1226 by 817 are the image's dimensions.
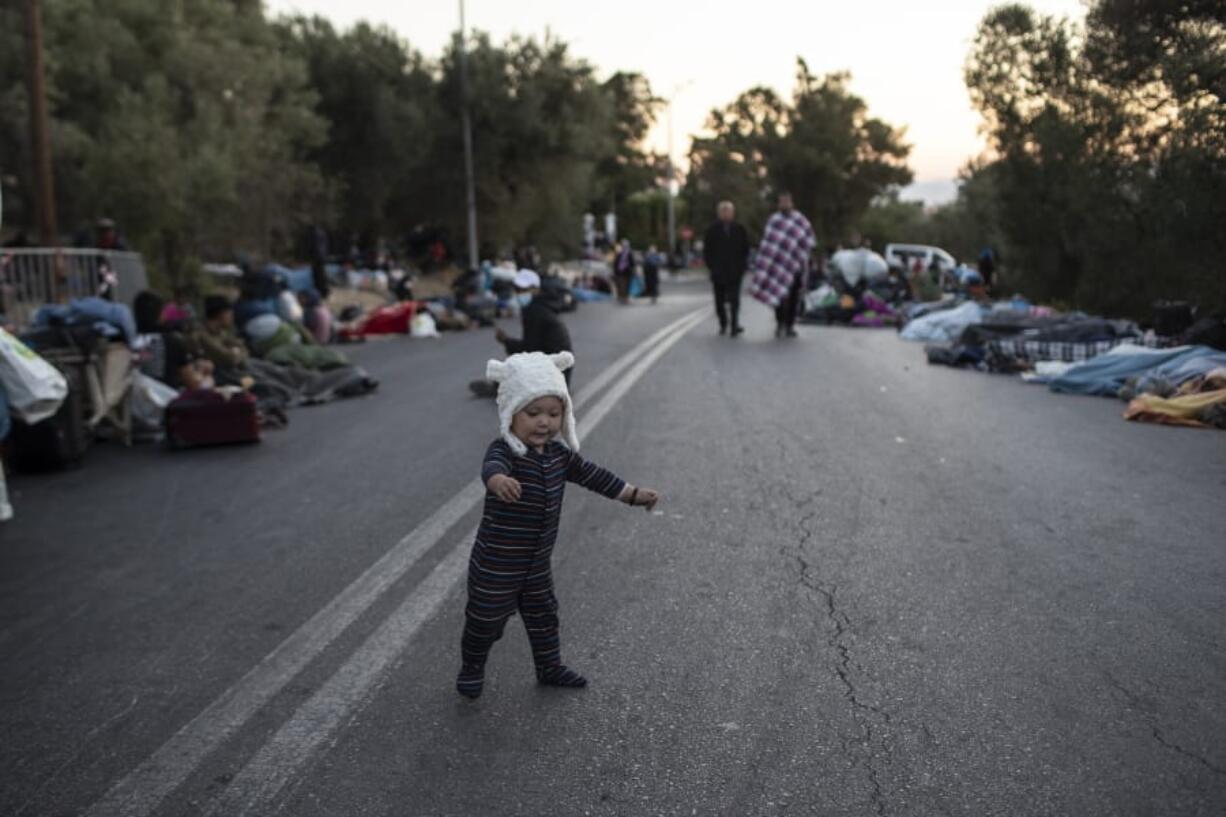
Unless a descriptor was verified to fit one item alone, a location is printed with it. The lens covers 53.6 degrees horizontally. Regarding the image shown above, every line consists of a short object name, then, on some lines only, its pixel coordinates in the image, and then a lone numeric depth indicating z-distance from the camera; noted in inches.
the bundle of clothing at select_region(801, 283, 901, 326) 883.4
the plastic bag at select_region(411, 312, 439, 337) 894.4
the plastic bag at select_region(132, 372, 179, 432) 425.7
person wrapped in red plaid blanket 751.1
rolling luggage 396.2
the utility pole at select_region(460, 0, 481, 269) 1503.4
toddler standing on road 156.5
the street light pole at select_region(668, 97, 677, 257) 2715.8
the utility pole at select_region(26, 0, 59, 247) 679.1
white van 1657.2
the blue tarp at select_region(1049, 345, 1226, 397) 446.6
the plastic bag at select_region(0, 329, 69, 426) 303.1
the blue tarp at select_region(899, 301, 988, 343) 711.9
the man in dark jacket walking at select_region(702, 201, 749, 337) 738.8
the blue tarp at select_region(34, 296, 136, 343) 414.0
